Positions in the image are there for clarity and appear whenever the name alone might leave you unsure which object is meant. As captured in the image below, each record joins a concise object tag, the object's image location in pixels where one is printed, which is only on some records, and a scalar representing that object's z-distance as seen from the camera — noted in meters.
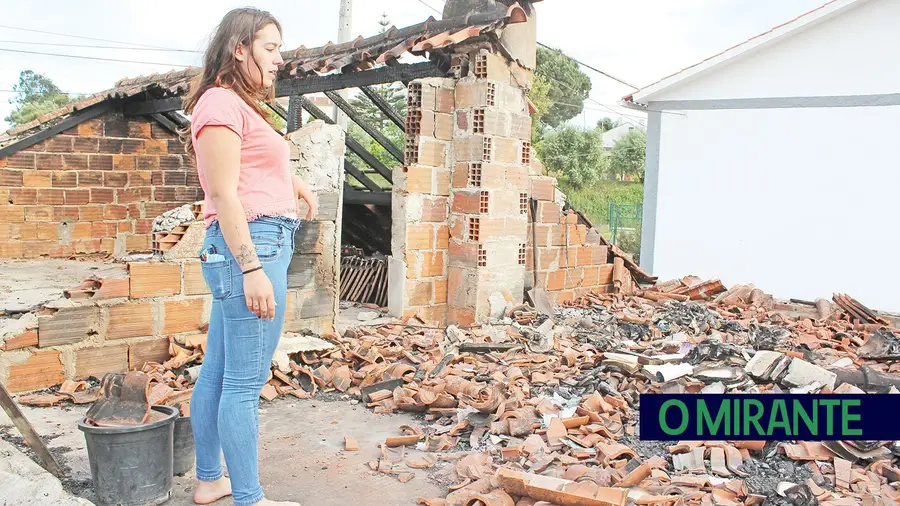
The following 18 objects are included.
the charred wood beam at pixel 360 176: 10.05
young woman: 2.70
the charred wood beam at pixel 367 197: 9.52
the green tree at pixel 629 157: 36.00
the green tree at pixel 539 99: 36.81
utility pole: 16.61
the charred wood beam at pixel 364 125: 8.92
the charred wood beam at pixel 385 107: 8.44
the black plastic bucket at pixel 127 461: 3.17
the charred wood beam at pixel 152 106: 10.42
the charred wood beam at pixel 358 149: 8.78
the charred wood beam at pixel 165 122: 11.50
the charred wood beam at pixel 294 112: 8.62
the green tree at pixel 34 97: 42.31
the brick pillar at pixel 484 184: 7.38
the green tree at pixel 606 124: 49.09
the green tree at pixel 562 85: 42.56
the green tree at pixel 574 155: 34.06
